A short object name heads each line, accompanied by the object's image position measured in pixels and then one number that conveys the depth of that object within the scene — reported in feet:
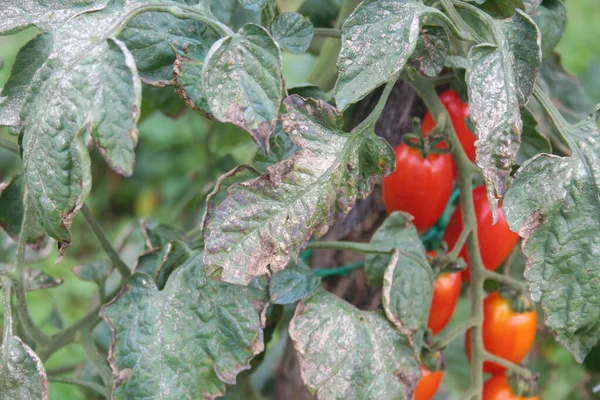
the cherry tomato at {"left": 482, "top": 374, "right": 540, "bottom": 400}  3.23
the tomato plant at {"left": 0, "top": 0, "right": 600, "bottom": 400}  1.89
